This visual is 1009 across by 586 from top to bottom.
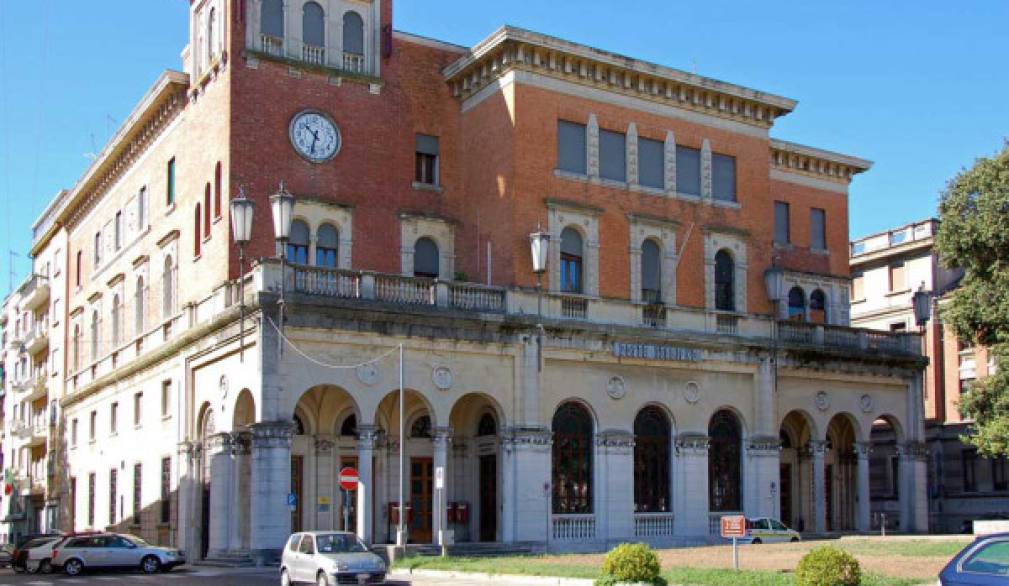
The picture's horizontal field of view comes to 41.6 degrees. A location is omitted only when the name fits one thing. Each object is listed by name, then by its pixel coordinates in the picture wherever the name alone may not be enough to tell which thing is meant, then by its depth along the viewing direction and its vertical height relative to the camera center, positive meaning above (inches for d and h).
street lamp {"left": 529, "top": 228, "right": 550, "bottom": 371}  1670.8 +232.0
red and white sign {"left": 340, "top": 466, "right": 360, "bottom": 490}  1414.9 -49.0
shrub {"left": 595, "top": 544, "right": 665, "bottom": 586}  1010.1 -101.8
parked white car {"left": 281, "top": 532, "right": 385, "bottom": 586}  1149.7 -111.6
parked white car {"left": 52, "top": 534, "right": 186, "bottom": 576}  1529.3 -139.2
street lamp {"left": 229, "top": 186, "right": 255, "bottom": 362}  1533.0 +244.4
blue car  614.9 -62.3
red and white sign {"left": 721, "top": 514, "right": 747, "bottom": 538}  1098.7 -77.9
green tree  1583.4 +195.3
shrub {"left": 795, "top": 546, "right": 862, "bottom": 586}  885.8 -92.1
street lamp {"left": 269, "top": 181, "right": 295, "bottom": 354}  1507.1 +247.9
